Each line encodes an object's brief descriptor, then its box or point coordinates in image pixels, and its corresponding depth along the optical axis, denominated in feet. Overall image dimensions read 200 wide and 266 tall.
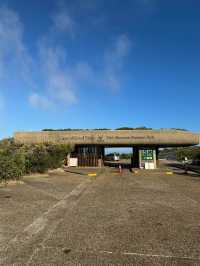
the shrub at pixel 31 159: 41.30
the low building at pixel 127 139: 85.49
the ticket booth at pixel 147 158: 83.54
